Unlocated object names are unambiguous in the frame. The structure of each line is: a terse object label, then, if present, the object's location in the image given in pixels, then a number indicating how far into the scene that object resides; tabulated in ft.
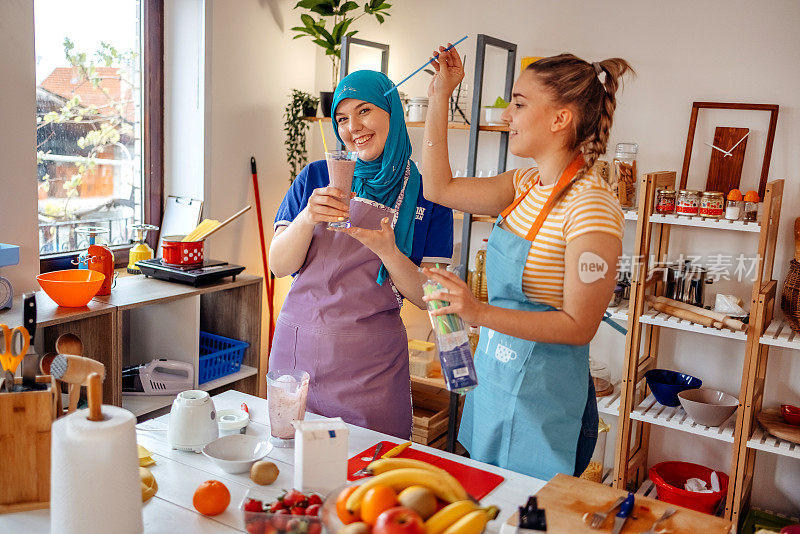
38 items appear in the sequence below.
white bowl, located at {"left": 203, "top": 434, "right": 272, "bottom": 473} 4.54
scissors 4.07
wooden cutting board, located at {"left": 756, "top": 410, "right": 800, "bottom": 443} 8.70
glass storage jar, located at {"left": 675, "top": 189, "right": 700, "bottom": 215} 9.13
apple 3.20
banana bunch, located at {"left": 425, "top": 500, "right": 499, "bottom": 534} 3.43
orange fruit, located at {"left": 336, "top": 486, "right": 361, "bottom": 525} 3.50
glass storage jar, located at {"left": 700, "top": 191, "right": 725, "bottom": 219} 8.98
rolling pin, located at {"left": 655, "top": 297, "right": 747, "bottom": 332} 8.75
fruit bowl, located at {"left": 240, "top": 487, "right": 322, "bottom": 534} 3.46
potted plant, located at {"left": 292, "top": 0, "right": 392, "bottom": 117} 11.23
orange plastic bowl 7.65
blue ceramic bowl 9.56
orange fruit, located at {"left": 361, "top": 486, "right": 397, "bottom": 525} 3.41
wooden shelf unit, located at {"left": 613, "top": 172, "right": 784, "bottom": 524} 8.68
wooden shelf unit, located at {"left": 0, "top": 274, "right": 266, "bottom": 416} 7.75
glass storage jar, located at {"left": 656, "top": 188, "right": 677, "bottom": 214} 9.22
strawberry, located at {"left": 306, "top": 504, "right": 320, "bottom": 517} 3.73
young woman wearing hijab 6.29
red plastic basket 9.14
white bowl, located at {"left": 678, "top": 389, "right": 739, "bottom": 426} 8.99
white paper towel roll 3.53
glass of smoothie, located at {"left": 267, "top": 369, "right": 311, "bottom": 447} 5.04
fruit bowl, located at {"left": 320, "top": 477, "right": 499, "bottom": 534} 3.23
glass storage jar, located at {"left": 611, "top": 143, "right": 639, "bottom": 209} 9.71
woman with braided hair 4.71
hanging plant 12.18
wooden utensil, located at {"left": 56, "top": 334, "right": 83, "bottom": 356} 4.37
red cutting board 4.58
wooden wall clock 9.41
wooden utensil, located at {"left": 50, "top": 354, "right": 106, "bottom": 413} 4.05
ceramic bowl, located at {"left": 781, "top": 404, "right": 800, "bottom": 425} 9.00
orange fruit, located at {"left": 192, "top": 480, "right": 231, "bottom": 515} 4.06
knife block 4.02
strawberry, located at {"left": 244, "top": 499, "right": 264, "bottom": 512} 3.83
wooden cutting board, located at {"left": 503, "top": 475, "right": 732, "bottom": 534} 3.94
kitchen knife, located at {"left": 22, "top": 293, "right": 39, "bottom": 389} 4.12
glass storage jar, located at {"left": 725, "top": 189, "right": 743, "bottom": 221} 8.85
